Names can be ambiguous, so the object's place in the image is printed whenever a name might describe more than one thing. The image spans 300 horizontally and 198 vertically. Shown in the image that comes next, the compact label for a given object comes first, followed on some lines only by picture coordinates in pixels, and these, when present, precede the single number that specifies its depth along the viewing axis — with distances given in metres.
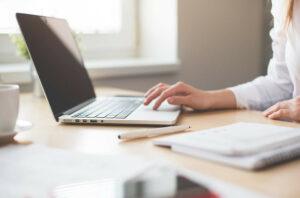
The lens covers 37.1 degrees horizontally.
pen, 0.76
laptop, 0.90
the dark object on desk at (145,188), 0.46
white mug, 0.76
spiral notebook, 0.60
